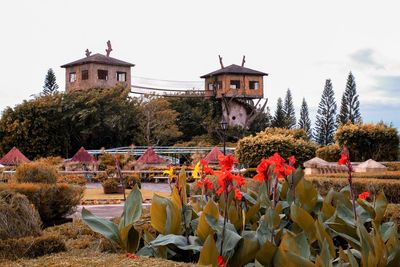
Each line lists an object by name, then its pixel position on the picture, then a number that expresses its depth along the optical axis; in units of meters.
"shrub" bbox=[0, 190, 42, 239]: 4.97
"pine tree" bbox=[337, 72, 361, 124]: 42.00
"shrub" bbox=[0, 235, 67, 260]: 4.38
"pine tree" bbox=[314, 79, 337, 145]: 43.84
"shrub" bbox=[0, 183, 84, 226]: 10.72
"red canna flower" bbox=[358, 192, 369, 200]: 5.52
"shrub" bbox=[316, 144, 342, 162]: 22.86
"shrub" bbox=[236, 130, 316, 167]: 21.69
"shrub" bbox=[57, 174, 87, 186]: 19.33
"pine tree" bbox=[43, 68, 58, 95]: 48.59
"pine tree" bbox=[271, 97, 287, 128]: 43.81
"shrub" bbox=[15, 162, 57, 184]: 12.72
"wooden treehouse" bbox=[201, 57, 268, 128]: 42.28
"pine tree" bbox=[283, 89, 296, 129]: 47.11
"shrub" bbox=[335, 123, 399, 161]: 22.98
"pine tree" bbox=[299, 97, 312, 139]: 47.31
